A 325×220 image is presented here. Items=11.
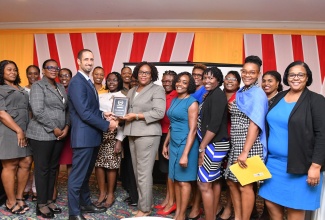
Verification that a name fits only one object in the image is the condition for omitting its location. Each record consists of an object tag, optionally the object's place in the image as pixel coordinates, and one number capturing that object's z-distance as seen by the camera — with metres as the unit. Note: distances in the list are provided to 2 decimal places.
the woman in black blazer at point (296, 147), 1.94
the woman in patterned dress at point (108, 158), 3.07
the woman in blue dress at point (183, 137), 2.56
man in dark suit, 2.61
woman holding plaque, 2.74
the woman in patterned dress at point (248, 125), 2.24
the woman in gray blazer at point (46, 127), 2.74
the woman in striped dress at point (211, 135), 2.41
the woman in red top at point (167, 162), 3.08
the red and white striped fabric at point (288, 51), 5.27
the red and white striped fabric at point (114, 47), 5.64
